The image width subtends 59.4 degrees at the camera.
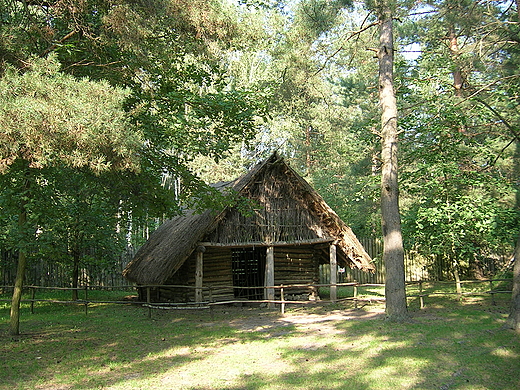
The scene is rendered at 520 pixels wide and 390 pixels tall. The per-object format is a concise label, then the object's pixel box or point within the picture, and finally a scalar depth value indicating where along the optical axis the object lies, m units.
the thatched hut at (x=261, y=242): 14.44
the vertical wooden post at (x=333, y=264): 16.34
